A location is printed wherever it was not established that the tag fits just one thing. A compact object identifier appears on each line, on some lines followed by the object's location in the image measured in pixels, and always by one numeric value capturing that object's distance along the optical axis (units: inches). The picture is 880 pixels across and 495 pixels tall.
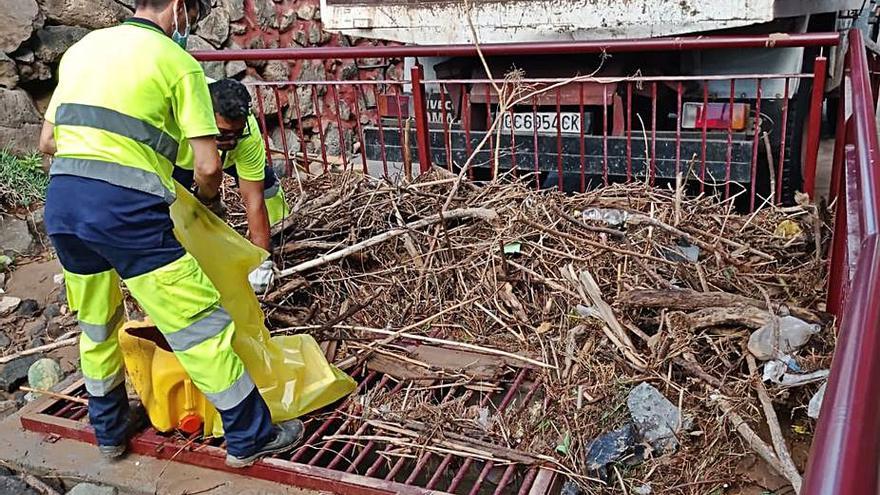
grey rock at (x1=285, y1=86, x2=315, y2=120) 308.5
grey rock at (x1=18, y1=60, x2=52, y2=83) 216.2
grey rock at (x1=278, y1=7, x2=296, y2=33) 300.8
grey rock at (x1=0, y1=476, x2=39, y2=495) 112.7
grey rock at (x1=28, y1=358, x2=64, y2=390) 142.0
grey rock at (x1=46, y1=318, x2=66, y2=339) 162.9
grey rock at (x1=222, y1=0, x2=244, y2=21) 278.8
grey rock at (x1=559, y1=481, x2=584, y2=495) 98.5
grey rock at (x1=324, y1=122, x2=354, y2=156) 319.6
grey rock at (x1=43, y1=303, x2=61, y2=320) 170.2
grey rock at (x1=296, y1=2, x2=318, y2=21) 306.2
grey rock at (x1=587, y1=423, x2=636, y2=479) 100.2
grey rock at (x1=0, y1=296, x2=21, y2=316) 172.1
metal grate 103.0
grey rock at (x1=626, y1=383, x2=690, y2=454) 103.7
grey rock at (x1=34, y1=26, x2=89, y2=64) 219.5
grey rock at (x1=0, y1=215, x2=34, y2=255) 192.9
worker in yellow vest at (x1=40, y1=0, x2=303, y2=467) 93.0
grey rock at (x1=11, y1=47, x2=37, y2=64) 214.1
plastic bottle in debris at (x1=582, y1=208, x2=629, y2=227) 155.6
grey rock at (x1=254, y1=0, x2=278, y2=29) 291.1
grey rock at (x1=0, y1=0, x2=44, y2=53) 210.2
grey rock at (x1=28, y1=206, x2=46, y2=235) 199.3
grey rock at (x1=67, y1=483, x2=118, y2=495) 109.3
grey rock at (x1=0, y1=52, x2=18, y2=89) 210.2
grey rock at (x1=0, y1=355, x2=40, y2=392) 145.3
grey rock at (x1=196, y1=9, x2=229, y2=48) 269.7
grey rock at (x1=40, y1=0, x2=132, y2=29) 224.5
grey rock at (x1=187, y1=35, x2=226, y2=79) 267.7
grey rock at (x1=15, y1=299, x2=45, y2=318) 171.6
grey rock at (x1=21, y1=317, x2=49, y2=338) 163.9
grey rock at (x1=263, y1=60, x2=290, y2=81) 296.1
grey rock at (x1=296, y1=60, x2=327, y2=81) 313.1
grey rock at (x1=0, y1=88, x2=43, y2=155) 207.9
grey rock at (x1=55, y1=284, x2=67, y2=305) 176.7
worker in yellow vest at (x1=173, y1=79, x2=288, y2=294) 115.6
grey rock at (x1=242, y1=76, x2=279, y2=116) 289.2
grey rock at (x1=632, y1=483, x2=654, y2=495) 98.1
